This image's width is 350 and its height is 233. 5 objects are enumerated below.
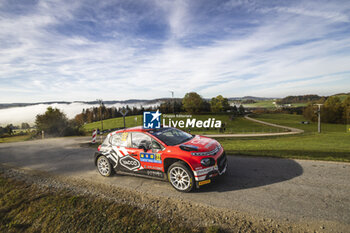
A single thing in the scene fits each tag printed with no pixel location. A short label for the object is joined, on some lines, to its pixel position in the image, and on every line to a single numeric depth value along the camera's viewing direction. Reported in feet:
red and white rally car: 15.80
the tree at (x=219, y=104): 285.43
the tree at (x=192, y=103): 260.01
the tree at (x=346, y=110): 192.15
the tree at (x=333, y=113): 208.54
